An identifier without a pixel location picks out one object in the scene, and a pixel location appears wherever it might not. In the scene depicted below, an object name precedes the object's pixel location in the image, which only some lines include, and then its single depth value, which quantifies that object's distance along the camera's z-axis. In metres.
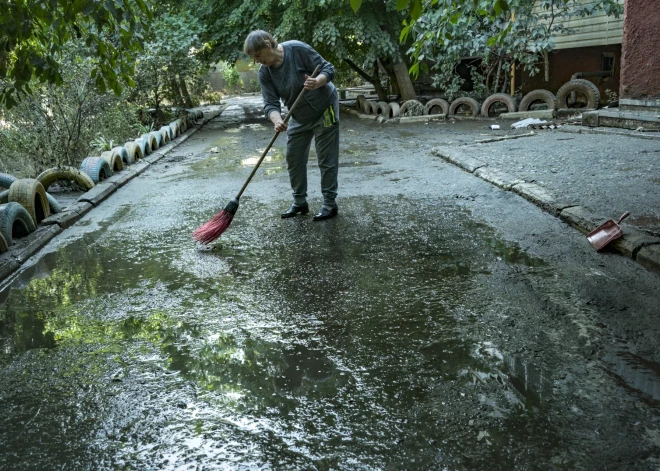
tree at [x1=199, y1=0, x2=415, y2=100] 15.64
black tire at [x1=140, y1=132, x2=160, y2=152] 12.06
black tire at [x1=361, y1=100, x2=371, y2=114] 18.52
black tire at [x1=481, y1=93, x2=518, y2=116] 14.84
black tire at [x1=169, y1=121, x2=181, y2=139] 14.83
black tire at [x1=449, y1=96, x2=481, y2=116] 15.69
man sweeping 5.73
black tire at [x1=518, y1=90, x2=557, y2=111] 13.92
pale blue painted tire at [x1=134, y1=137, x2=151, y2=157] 11.36
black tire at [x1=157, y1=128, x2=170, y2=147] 13.52
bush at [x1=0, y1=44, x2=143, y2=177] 9.09
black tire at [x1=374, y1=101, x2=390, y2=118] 17.06
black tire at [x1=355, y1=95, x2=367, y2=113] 19.25
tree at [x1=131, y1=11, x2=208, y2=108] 15.34
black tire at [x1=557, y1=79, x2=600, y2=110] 13.19
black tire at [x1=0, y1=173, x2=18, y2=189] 7.60
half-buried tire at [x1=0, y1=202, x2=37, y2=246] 5.62
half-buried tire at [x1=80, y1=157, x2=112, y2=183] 8.58
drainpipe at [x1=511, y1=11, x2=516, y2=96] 16.94
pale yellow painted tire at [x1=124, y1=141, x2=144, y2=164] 10.52
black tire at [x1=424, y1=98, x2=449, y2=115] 15.99
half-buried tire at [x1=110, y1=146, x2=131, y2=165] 9.84
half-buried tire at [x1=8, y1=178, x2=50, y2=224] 6.38
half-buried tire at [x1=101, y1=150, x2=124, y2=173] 9.42
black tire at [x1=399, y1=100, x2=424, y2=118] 16.41
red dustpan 4.59
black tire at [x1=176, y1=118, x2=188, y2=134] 16.08
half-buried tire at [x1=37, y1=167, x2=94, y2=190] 8.07
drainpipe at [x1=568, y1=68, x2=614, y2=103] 14.99
